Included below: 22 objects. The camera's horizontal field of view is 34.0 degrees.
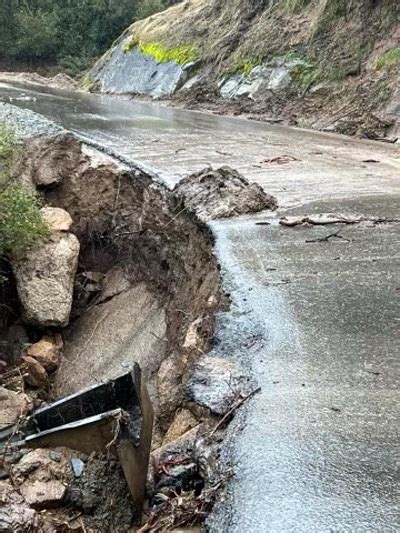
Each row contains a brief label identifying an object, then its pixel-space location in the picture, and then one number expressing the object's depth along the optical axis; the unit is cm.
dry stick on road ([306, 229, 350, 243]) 561
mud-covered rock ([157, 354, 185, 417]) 455
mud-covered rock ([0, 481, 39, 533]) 338
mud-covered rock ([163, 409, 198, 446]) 347
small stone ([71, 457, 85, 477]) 405
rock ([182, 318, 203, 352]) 430
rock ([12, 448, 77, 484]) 420
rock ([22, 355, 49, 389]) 654
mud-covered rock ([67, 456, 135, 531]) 352
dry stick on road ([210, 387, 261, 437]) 310
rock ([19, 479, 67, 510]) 393
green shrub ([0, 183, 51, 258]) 661
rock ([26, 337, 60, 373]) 675
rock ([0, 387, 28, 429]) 531
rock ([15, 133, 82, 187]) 799
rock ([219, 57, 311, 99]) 1811
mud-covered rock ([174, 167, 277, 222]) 630
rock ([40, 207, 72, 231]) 733
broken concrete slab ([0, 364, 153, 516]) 346
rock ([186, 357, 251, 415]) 327
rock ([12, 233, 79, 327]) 688
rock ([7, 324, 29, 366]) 696
